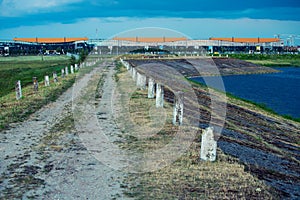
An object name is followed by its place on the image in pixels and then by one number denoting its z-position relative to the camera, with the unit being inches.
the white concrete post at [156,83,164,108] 650.8
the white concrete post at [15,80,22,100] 751.7
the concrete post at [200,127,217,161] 370.6
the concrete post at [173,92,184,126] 513.9
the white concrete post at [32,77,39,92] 885.2
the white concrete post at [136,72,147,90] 924.0
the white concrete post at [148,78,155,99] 761.6
